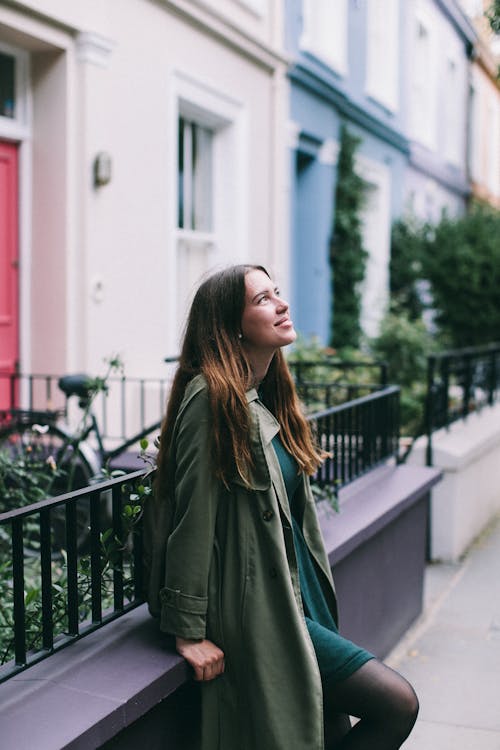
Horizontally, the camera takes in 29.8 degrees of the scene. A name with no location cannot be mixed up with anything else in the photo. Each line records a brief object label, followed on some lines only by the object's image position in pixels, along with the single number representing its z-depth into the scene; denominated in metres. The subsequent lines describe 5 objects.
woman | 2.44
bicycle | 4.89
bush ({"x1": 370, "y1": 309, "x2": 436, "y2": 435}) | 9.70
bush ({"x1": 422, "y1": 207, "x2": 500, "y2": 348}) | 12.57
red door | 6.70
